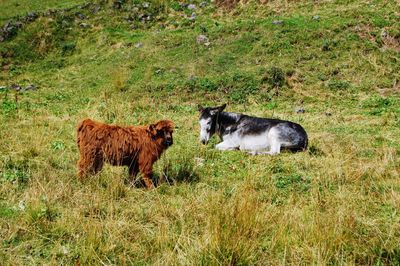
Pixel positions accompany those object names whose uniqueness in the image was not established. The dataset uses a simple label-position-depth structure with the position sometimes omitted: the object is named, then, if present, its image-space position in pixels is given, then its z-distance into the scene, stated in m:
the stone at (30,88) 18.56
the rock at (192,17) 23.77
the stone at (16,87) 18.55
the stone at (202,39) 20.11
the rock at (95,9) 25.36
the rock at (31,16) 24.46
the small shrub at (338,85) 16.06
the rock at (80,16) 25.01
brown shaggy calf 6.54
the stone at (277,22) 20.17
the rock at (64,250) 4.36
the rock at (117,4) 25.45
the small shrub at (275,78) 16.53
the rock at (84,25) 24.29
